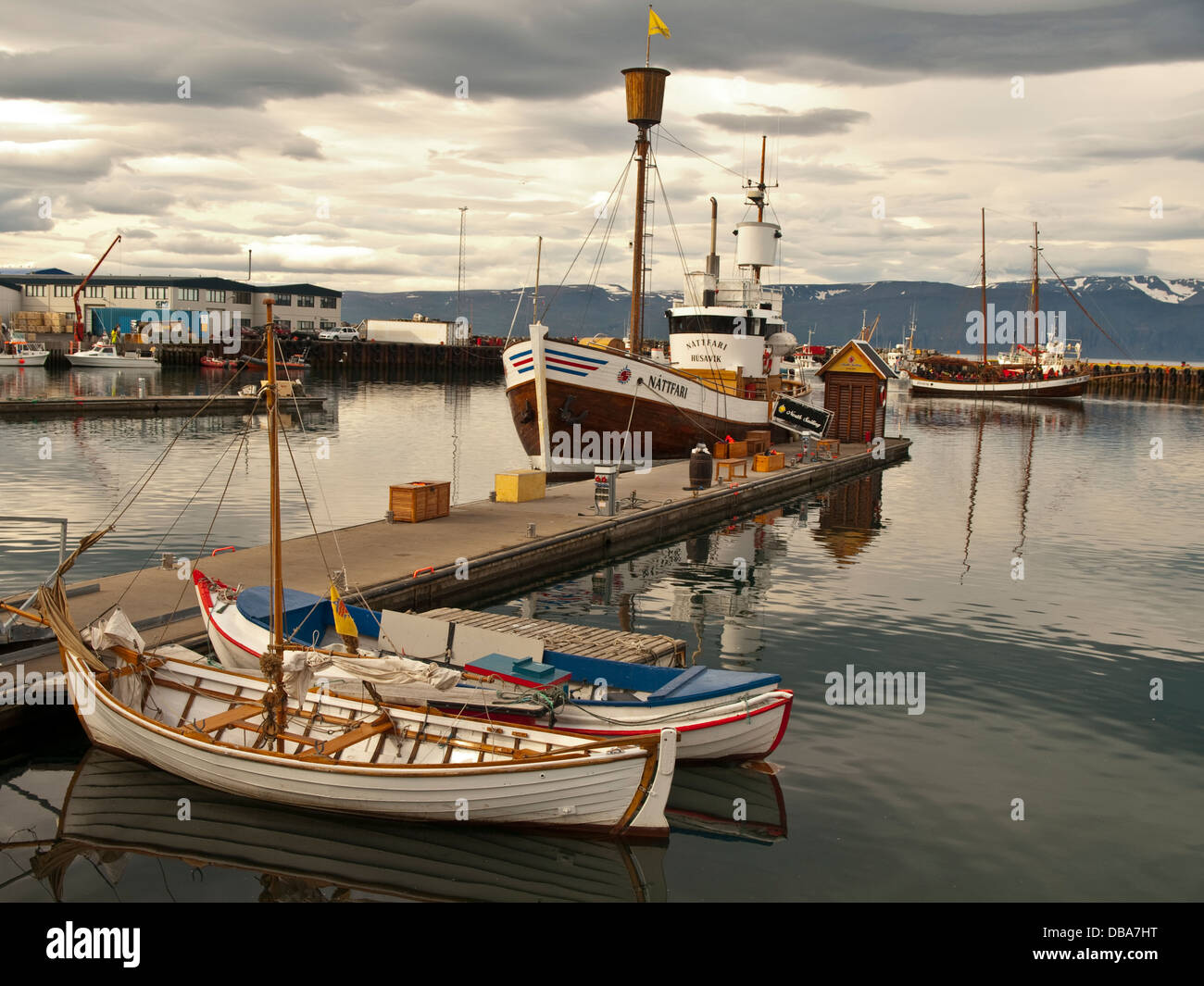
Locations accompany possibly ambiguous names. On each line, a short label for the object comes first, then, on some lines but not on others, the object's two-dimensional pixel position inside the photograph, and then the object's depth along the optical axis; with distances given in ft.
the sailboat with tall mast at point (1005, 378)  370.82
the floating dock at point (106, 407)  183.81
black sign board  161.48
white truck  533.55
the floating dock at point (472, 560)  52.03
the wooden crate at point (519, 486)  97.40
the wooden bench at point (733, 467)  120.41
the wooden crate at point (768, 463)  129.29
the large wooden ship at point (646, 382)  128.98
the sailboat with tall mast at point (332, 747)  36.50
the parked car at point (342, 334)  479.41
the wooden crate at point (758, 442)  139.85
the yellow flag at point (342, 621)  47.50
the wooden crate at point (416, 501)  83.61
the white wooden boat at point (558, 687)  39.73
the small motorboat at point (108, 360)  350.43
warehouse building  449.06
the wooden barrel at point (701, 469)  109.29
